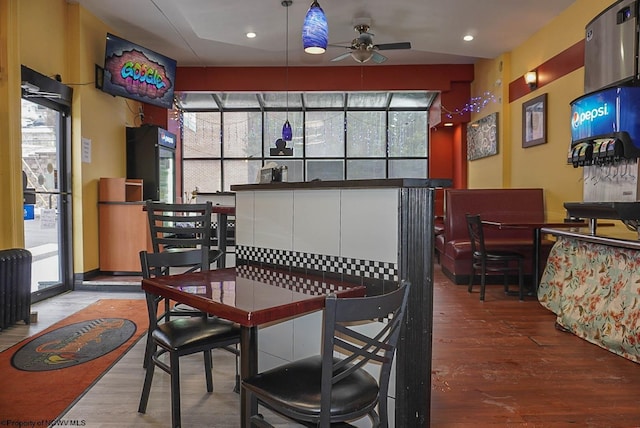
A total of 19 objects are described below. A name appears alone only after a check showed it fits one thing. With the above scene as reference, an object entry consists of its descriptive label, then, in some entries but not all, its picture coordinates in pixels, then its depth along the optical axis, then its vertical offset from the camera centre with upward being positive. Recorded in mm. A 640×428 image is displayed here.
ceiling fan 5715 +2055
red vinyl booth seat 5895 -132
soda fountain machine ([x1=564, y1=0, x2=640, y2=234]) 3814 +834
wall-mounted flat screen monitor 5895 +1882
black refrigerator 6941 +722
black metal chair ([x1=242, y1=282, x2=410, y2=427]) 1299 -650
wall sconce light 6133 +1739
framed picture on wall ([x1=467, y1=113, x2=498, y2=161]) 7332 +1147
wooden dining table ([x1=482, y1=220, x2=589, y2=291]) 4316 -267
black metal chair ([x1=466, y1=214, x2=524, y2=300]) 4785 -672
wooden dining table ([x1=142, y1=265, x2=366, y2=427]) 1508 -382
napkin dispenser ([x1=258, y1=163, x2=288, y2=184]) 3775 +242
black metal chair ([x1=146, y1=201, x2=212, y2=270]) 3262 -161
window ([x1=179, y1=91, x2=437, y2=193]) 9359 +1318
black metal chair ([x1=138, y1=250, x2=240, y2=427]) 2035 -666
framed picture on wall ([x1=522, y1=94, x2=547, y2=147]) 5871 +1129
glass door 4814 +34
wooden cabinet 5941 -376
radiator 3672 -752
